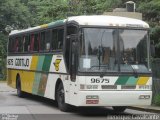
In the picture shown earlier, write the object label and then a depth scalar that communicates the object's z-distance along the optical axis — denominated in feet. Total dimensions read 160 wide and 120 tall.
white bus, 49.93
